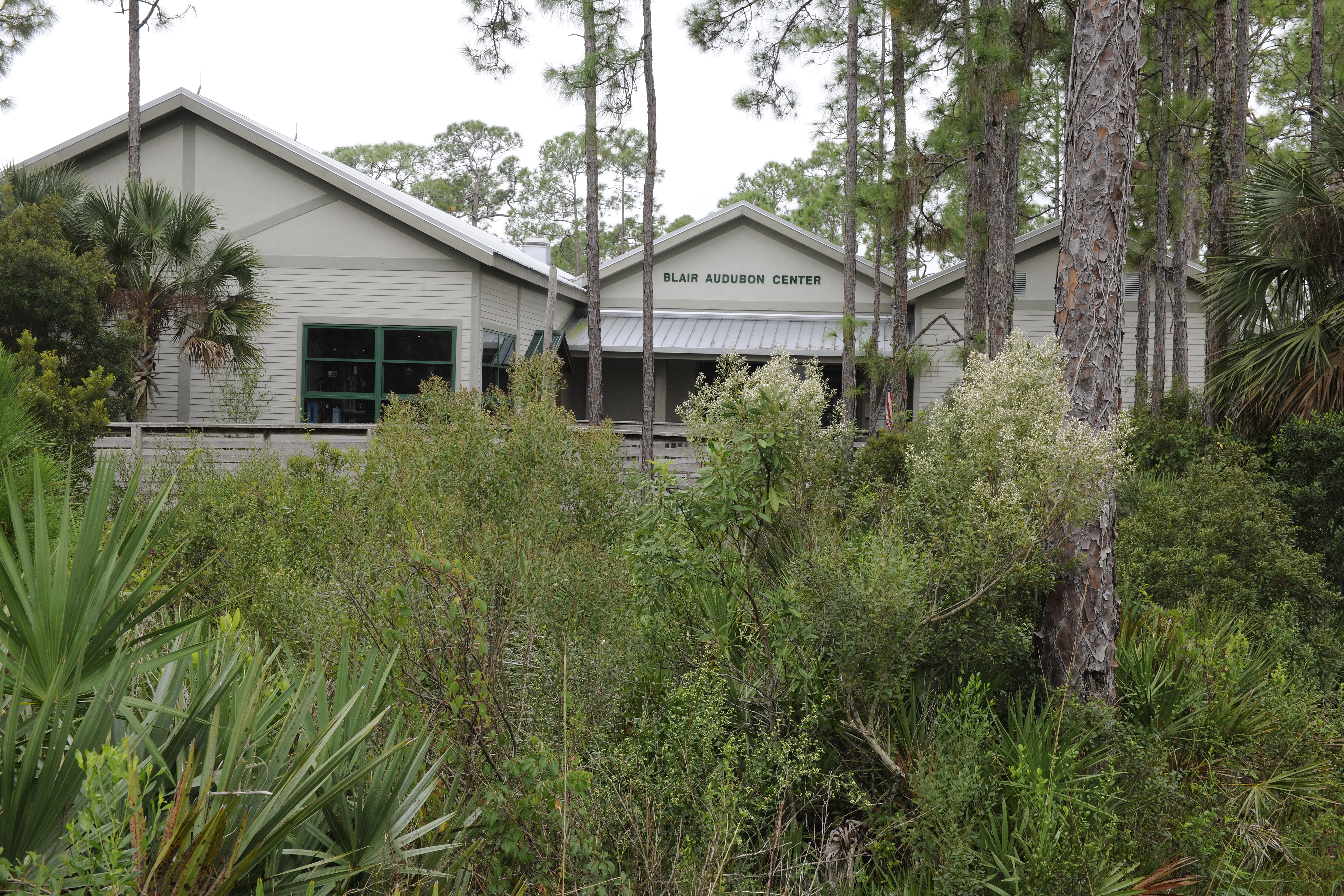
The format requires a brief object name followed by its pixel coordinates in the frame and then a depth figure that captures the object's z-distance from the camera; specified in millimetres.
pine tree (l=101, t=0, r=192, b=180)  17156
